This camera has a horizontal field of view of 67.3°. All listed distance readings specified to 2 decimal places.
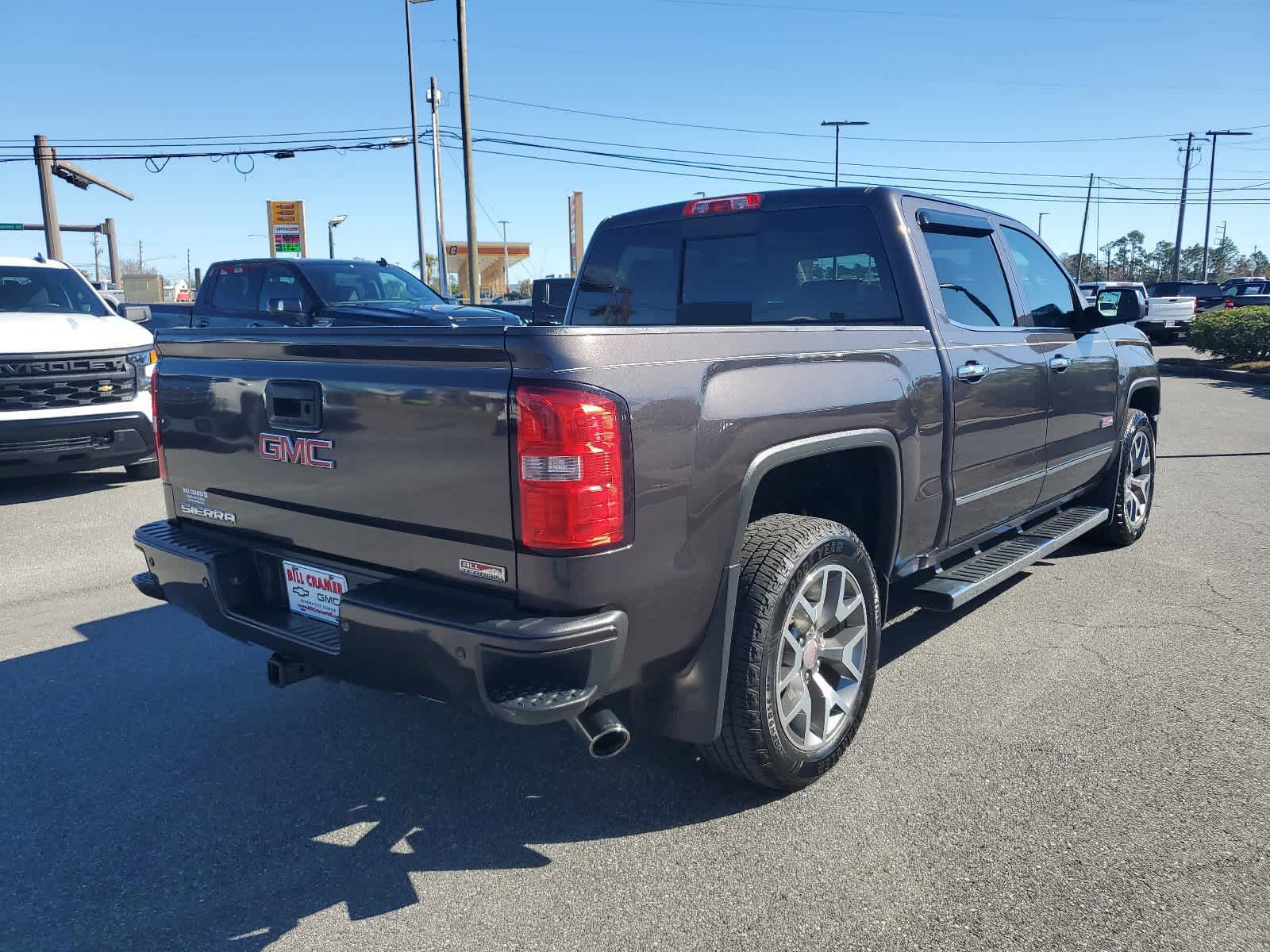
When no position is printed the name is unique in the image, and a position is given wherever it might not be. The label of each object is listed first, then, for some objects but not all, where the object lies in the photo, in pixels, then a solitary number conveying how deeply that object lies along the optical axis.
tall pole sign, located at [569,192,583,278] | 54.81
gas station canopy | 73.31
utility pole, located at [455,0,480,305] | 22.17
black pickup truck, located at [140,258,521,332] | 11.06
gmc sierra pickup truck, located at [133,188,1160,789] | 2.40
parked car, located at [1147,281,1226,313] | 30.38
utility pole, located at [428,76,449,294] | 29.19
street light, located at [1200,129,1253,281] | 57.50
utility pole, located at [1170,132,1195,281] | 53.91
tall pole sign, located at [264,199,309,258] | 33.81
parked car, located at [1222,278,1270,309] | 27.64
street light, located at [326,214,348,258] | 37.75
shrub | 17.70
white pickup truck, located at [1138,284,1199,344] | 26.73
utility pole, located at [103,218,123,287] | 27.66
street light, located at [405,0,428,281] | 30.08
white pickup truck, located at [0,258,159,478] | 7.39
